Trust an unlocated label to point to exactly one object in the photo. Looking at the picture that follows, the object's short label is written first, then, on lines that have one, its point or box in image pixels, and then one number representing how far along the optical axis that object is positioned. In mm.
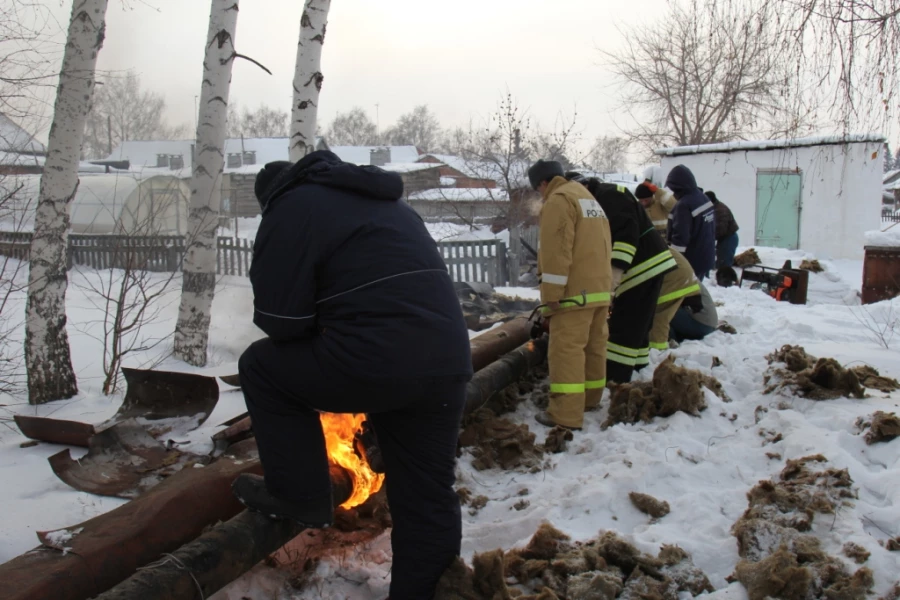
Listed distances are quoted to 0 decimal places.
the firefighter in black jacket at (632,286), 5164
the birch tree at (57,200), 5820
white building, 17312
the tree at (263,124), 84062
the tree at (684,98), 24925
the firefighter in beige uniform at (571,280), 4539
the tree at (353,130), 80062
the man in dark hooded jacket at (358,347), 2369
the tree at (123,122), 68438
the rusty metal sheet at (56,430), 4004
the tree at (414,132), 81938
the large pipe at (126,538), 2256
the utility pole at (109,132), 68312
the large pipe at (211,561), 2273
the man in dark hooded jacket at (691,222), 8141
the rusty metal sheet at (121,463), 3451
